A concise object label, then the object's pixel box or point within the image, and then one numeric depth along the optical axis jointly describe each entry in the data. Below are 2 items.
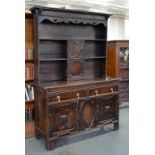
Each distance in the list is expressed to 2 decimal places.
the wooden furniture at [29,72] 3.46
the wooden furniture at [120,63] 5.12
